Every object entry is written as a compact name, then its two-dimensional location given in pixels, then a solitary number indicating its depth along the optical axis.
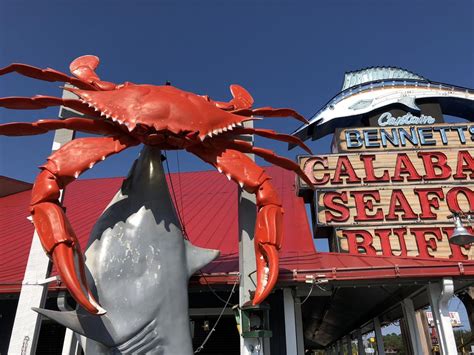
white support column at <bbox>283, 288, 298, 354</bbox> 5.88
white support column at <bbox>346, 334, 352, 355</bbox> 15.21
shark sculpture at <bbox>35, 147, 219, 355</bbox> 3.80
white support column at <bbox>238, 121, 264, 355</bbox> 5.12
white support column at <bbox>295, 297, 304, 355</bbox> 6.91
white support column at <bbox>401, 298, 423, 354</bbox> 7.17
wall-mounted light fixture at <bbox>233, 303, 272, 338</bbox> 5.02
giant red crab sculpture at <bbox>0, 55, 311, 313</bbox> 3.48
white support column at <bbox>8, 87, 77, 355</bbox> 4.48
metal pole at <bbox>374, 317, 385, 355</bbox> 10.49
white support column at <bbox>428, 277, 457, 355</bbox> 5.68
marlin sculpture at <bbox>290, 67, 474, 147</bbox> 12.12
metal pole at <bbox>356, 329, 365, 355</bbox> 12.83
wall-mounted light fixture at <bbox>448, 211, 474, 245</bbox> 6.38
